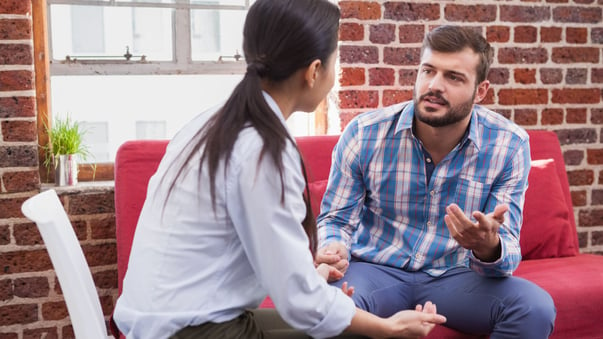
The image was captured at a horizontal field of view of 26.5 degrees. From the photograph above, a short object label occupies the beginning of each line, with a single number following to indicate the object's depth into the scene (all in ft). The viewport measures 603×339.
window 13.39
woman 9.14
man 11.51
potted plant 12.85
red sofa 11.71
